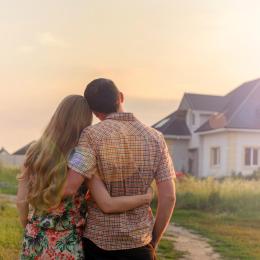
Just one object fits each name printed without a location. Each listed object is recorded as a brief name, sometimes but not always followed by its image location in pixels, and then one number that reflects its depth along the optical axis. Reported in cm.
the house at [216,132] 3153
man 354
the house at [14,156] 5215
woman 359
